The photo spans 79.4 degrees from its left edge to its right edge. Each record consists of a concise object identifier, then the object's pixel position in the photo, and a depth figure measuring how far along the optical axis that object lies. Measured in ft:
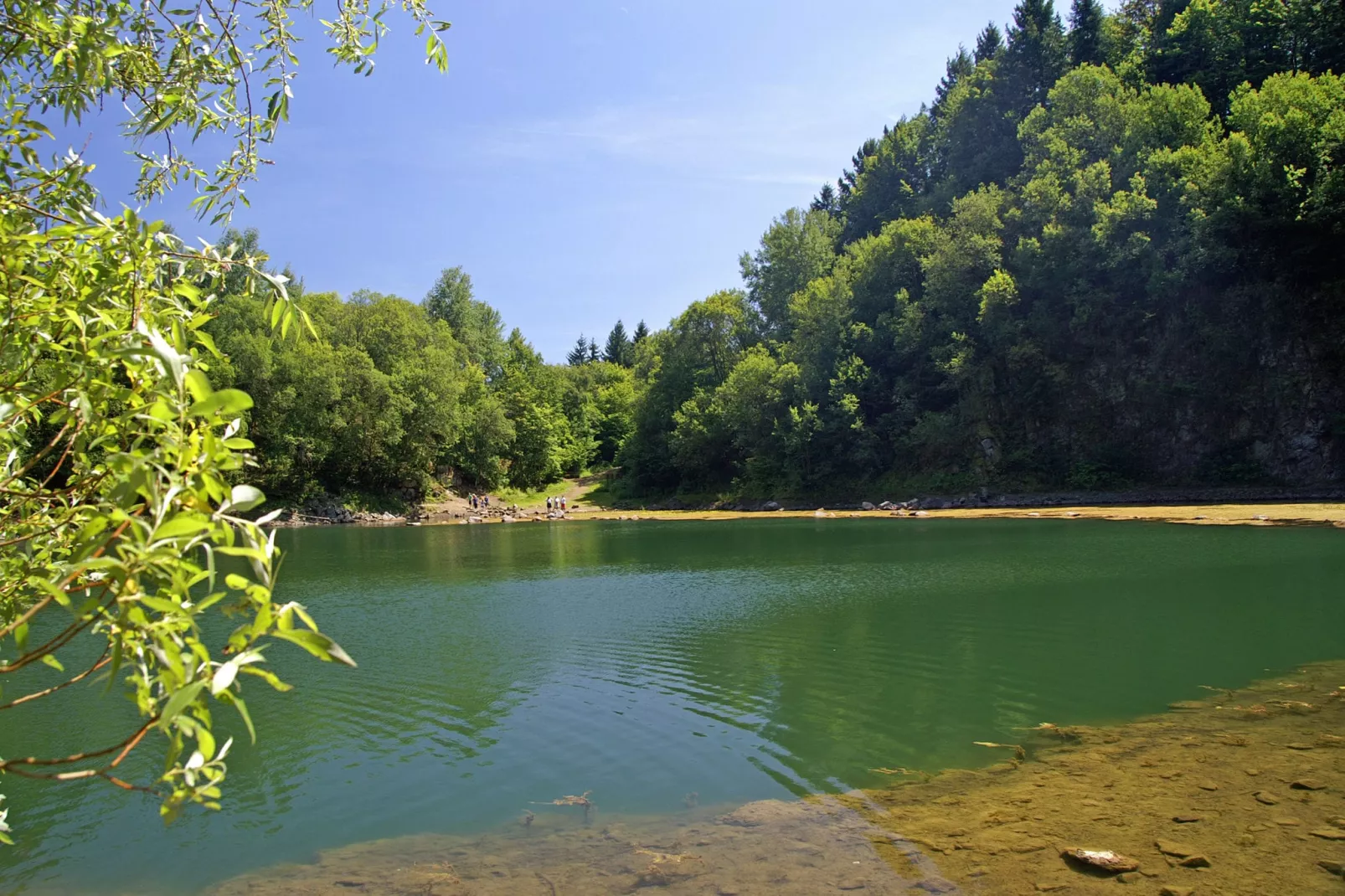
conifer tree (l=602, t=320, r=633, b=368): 441.68
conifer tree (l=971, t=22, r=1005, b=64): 288.51
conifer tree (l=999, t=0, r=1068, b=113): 237.66
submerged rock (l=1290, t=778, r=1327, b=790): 27.35
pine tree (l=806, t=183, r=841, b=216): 376.80
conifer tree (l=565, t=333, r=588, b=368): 472.85
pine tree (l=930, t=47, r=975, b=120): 296.10
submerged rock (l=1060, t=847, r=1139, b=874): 23.11
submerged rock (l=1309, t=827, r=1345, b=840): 24.12
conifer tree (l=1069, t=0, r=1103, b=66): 232.73
